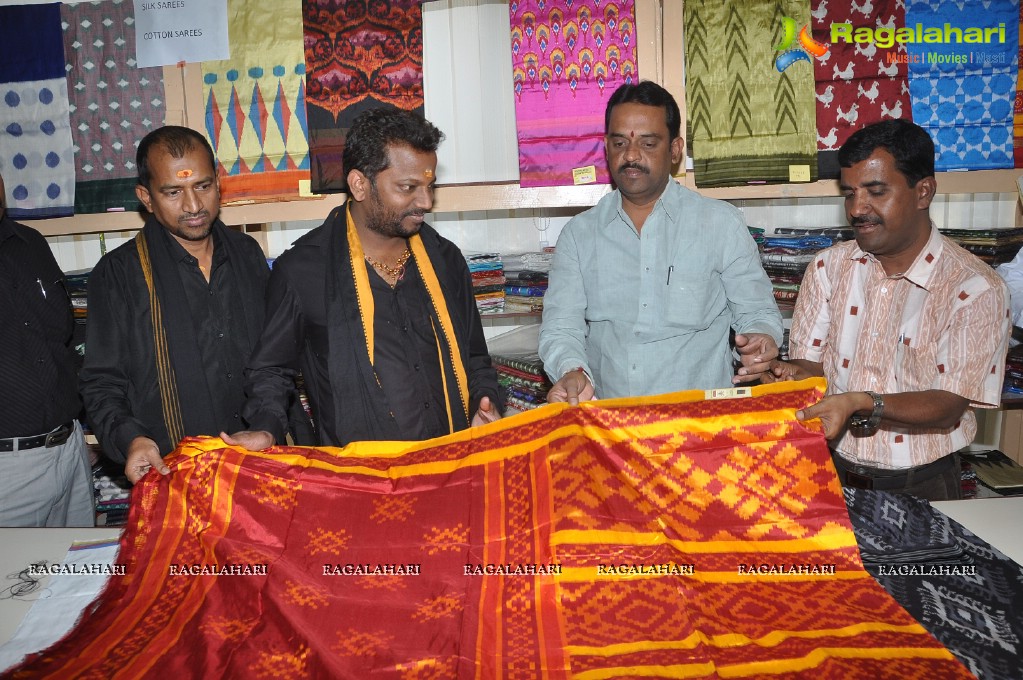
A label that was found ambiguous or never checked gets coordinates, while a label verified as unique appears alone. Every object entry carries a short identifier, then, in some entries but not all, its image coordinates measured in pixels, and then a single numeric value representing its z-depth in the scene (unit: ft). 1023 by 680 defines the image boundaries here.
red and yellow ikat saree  4.98
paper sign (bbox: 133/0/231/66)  10.96
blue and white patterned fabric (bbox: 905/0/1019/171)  10.49
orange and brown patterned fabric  10.86
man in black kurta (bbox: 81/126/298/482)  7.63
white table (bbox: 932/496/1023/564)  5.92
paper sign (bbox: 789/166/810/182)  10.73
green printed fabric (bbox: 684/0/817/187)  10.61
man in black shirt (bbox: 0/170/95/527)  8.39
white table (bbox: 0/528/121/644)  5.74
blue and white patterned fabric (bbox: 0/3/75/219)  11.19
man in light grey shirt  7.83
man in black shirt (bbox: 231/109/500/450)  7.47
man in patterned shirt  7.06
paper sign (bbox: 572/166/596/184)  10.98
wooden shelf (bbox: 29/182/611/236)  11.02
